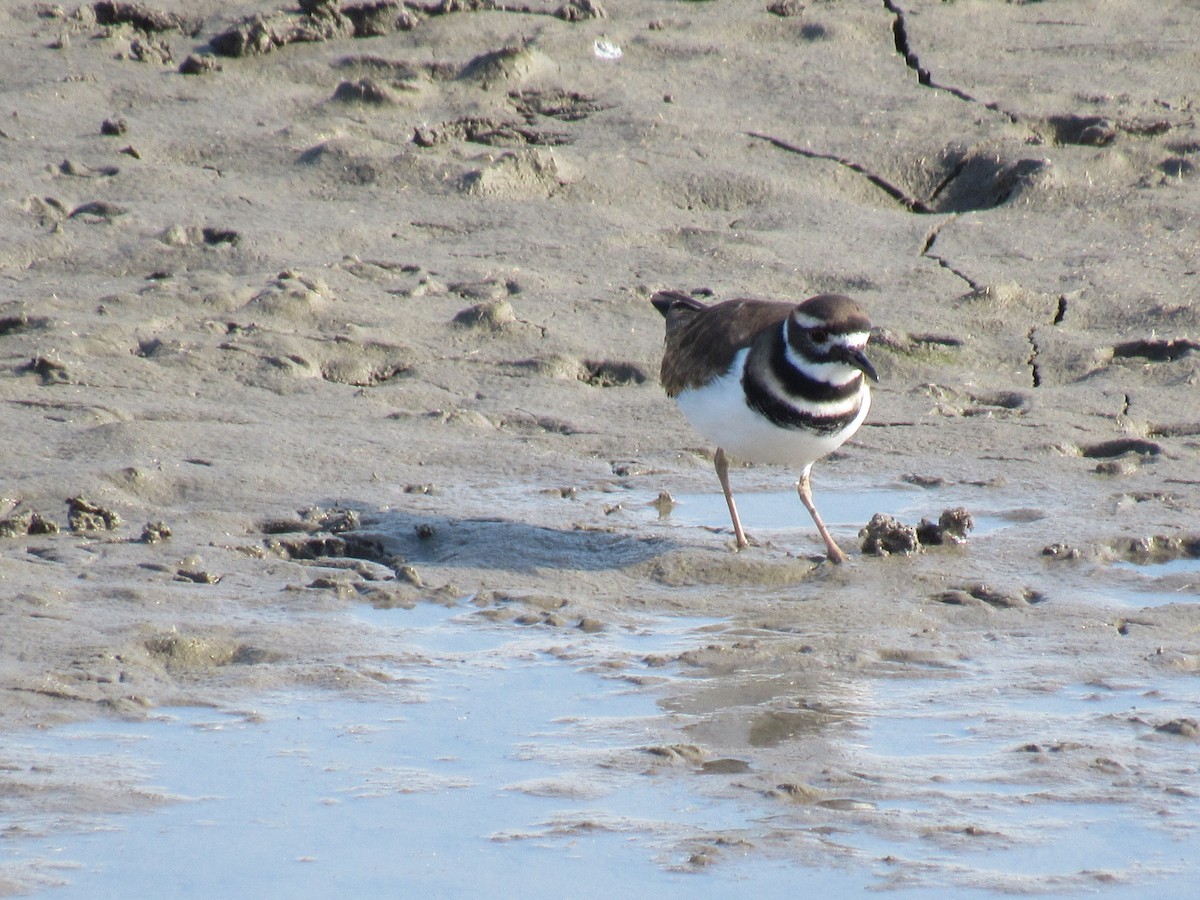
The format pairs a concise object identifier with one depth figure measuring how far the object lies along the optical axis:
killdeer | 11.93
